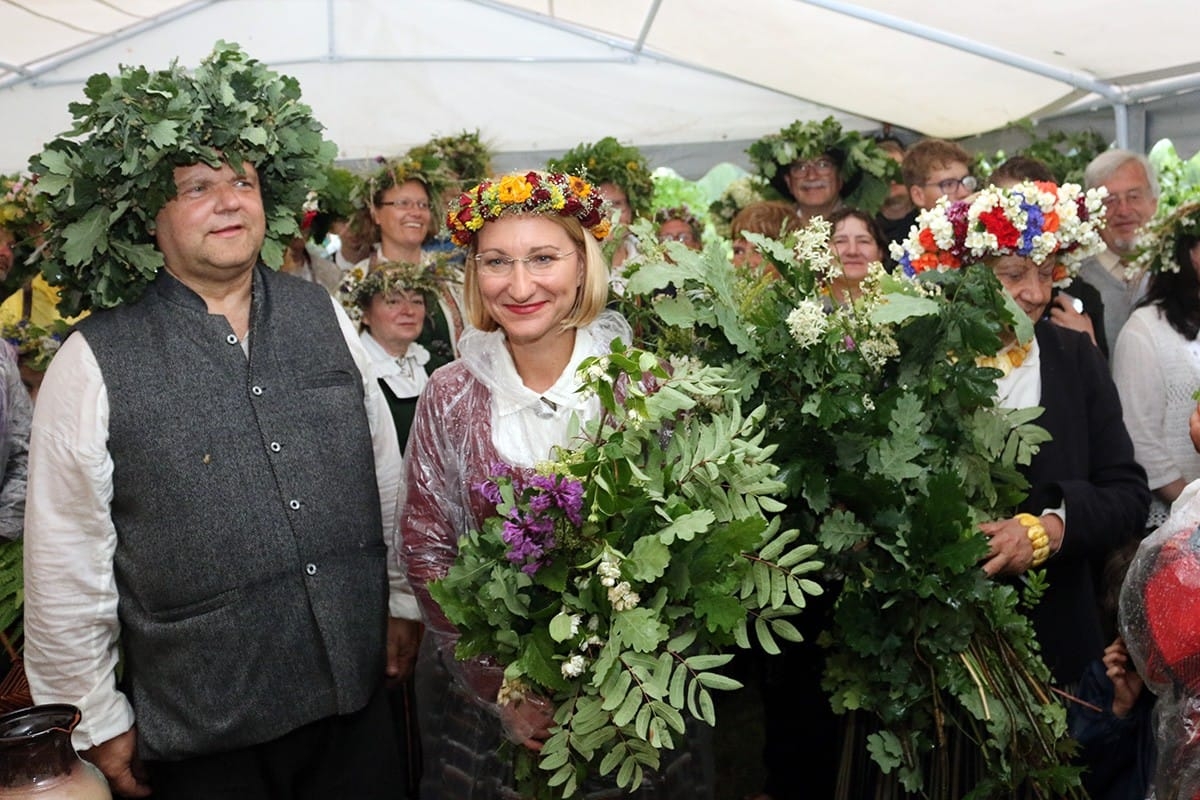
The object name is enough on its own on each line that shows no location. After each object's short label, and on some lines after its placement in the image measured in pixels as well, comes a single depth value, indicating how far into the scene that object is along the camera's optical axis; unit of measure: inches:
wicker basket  113.4
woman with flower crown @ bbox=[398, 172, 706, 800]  101.0
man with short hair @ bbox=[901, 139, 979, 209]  209.3
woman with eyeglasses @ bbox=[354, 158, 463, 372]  211.0
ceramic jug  67.1
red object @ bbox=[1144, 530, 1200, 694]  64.9
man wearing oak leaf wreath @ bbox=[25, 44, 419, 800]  101.0
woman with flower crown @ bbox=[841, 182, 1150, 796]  114.9
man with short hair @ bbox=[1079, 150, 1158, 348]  194.5
